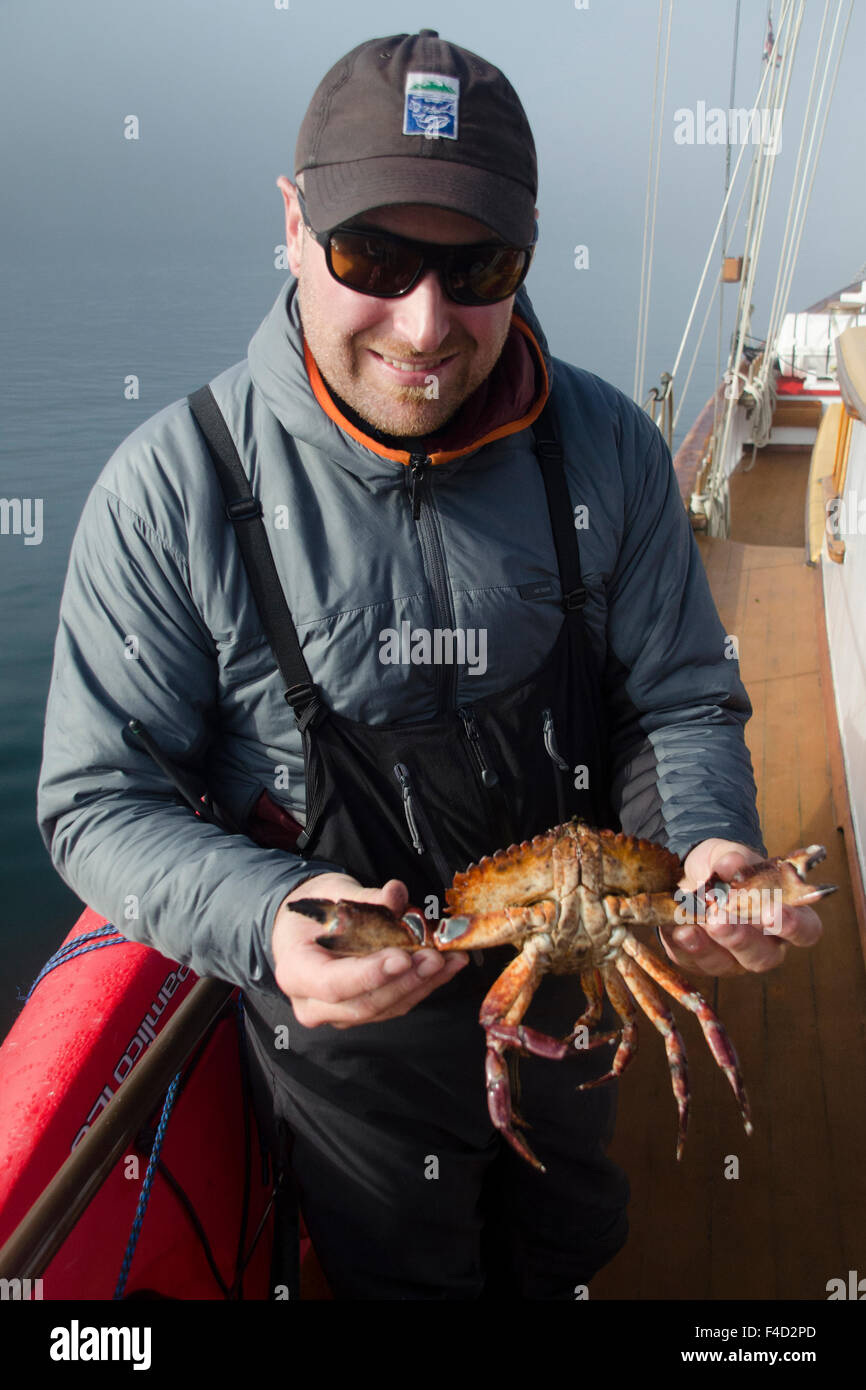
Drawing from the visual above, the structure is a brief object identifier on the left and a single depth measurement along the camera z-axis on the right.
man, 1.61
